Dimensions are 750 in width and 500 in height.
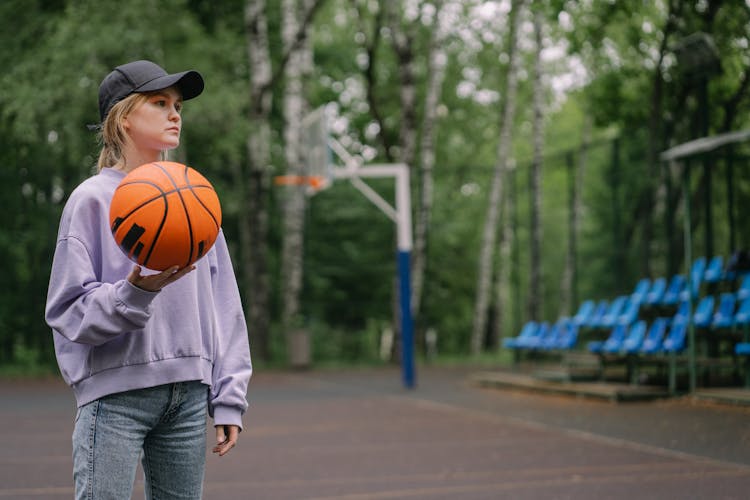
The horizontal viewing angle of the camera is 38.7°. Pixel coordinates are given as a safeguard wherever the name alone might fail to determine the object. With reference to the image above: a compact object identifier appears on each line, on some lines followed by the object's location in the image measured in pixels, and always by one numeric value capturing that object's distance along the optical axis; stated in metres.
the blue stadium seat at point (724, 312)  12.21
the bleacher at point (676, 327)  12.29
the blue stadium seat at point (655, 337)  12.61
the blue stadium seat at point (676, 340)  12.30
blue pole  15.75
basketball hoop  19.01
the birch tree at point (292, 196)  22.80
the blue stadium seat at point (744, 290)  12.07
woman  2.72
